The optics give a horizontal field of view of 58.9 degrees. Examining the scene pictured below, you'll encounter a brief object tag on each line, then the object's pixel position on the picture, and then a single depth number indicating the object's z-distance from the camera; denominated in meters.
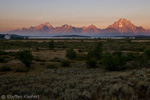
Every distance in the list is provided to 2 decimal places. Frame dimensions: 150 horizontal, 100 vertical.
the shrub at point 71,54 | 29.45
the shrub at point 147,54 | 23.62
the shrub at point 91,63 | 21.25
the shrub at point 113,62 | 19.36
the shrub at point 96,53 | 27.81
